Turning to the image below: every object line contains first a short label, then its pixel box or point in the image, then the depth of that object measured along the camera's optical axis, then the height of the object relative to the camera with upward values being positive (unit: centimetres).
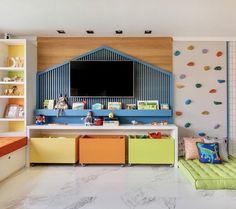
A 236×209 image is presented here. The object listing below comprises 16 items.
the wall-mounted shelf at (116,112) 328 -15
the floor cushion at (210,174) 228 -88
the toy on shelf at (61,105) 332 -3
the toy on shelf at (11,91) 327 +20
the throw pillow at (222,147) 302 -68
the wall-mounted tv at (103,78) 329 +41
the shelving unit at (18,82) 313 +35
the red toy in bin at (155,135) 317 -52
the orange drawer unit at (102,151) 309 -74
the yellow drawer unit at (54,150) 309 -73
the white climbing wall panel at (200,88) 335 +25
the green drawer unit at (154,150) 308 -73
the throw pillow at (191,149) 307 -71
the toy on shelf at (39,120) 322 -28
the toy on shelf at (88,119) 319 -26
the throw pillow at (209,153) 289 -73
